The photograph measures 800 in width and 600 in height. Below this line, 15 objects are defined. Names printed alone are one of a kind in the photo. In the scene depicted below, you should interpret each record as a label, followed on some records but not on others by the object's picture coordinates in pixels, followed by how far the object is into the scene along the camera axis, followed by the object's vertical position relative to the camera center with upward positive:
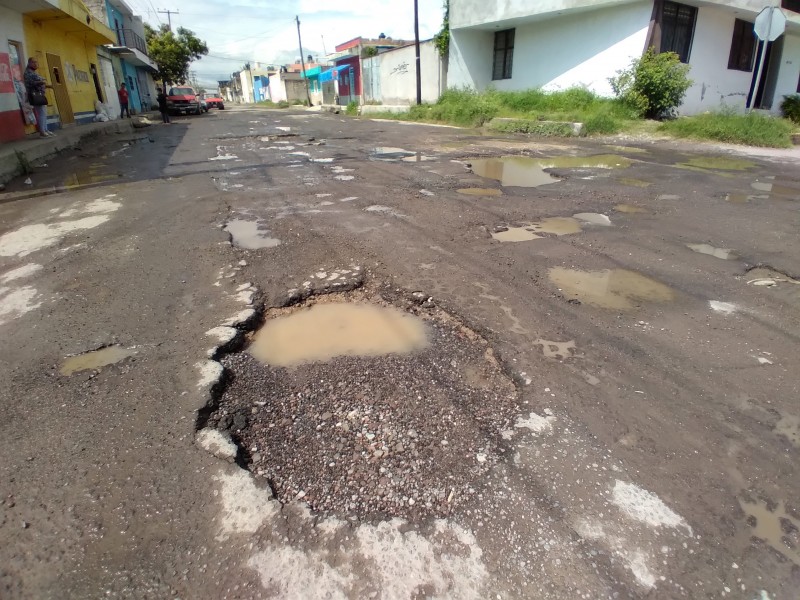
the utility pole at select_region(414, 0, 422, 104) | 22.89 +3.45
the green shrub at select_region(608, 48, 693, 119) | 14.43 +0.75
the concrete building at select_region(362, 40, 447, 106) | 23.77 +2.13
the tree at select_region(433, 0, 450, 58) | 22.00 +3.40
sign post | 11.05 +1.80
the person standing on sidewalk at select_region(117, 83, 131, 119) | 22.51 +1.25
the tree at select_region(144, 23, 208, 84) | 38.27 +5.61
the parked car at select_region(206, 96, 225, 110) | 44.64 +1.80
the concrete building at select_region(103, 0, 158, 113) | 27.19 +3.88
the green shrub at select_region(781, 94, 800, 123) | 17.56 -0.03
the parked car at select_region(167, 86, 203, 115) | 30.22 +1.24
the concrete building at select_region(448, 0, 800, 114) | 15.77 +2.37
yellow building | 14.68 +2.63
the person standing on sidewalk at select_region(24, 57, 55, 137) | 11.98 +0.96
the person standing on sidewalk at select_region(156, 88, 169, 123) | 23.97 +0.87
